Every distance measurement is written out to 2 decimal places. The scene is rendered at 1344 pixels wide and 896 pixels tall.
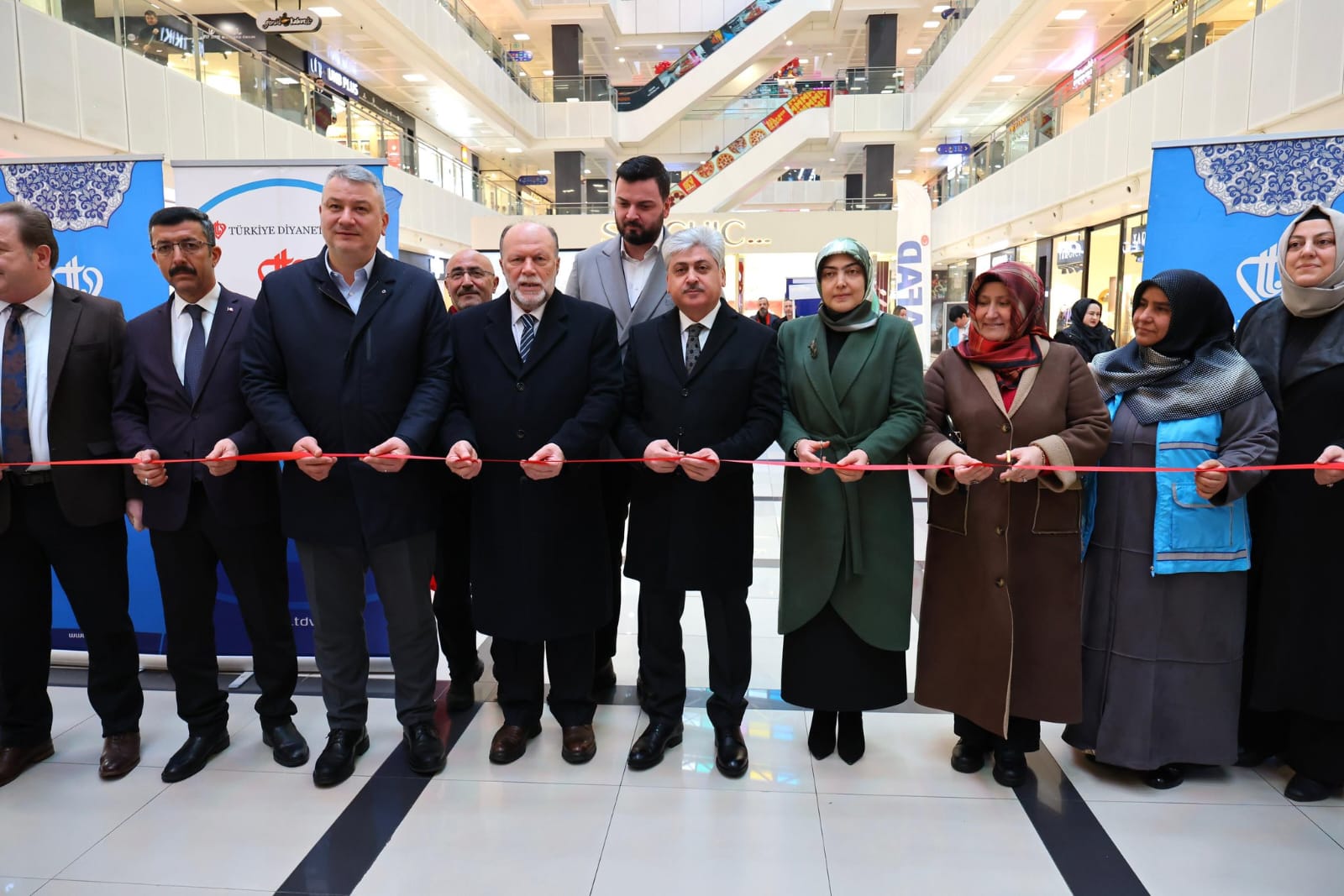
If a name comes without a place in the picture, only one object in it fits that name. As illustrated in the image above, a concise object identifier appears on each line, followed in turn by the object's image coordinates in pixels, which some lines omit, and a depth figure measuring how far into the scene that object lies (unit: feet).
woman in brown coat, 8.80
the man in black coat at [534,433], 9.37
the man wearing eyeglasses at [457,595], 11.07
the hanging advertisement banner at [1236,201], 12.45
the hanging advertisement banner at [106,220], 12.37
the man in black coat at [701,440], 9.21
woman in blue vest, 8.71
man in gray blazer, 10.27
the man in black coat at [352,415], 8.96
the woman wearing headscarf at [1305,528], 8.71
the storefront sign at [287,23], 41.55
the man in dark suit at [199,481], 9.34
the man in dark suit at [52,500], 9.32
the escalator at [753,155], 72.18
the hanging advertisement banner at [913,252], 36.11
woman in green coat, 9.15
